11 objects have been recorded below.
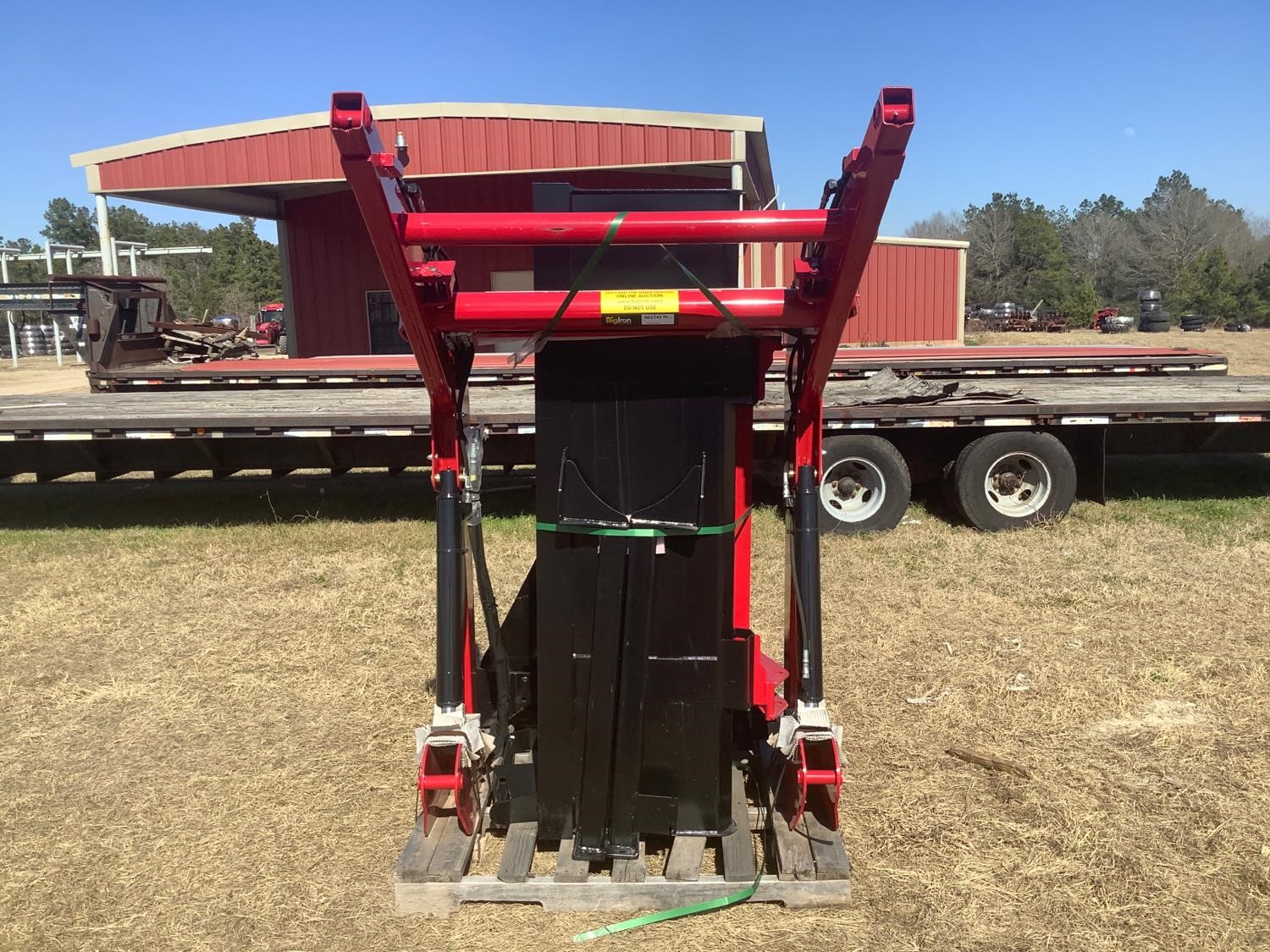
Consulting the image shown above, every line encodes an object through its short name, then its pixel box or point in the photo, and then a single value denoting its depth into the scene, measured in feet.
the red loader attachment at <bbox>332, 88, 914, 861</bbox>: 8.41
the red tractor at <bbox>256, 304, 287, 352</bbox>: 102.61
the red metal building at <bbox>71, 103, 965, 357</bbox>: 50.90
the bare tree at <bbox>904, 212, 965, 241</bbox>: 291.99
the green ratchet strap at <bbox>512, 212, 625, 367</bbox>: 7.73
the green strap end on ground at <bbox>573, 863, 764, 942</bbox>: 9.00
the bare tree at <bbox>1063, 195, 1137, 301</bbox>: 207.10
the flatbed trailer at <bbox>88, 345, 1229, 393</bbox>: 37.04
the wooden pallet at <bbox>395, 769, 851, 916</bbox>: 9.25
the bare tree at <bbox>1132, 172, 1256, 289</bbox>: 197.06
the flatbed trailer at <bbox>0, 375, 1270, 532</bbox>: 23.70
